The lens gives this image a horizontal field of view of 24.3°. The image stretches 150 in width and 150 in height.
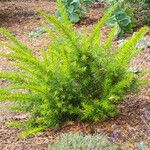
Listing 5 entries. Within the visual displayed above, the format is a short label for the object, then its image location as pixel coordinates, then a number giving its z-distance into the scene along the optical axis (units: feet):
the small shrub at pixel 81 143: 7.93
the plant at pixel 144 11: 16.98
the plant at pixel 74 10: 18.27
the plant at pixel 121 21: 16.40
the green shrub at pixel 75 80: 9.54
